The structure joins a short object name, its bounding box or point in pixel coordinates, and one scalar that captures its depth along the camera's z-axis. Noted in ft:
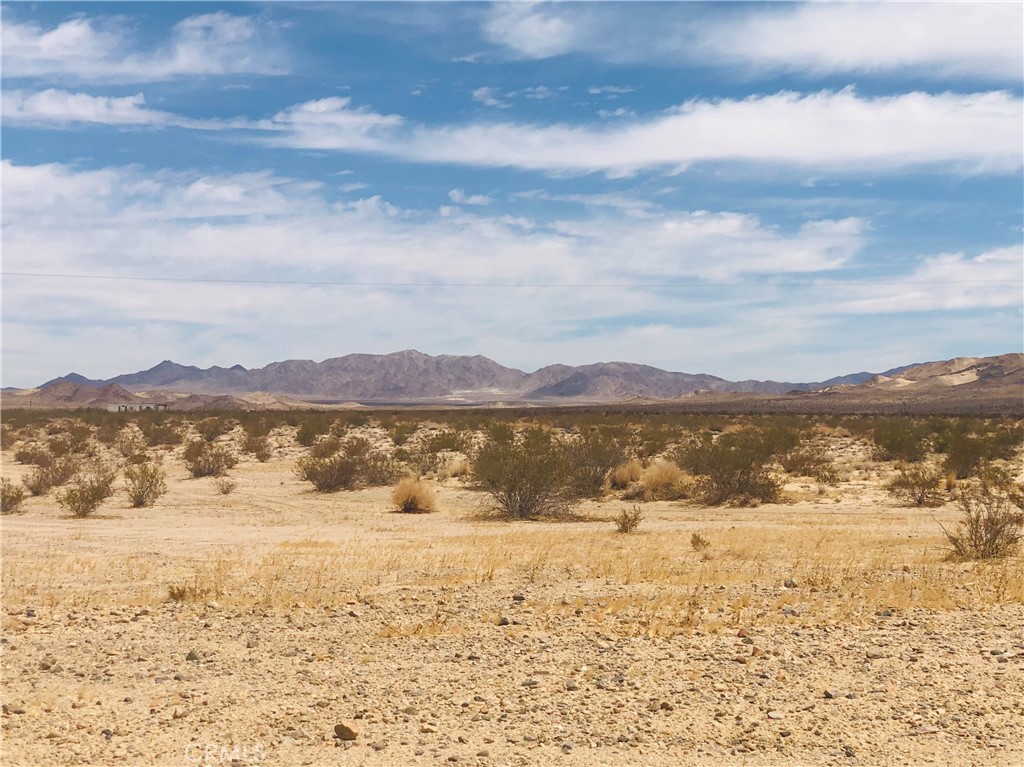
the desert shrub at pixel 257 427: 166.70
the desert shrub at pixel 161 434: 151.02
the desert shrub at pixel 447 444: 128.31
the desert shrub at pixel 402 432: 150.76
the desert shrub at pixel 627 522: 61.05
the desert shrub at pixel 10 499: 74.43
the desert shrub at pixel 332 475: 94.58
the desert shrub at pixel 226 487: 89.71
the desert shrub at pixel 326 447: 115.75
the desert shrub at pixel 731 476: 83.92
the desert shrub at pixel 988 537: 46.47
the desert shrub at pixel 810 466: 98.58
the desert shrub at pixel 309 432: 151.12
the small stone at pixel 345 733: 22.03
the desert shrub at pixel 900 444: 118.73
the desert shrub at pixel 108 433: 154.51
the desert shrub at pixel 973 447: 100.58
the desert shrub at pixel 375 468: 98.58
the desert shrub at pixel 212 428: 164.58
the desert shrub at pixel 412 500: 79.15
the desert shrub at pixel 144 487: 79.92
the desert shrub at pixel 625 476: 93.40
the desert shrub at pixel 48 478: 86.63
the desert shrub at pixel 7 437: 146.41
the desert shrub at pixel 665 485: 87.25
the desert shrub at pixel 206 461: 106.63
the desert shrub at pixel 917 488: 80.74
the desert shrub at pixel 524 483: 76.54
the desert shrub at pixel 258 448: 129.39
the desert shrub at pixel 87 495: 71.98
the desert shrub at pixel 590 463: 90.56
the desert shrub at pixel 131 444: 134.21
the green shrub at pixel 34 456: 109.60
